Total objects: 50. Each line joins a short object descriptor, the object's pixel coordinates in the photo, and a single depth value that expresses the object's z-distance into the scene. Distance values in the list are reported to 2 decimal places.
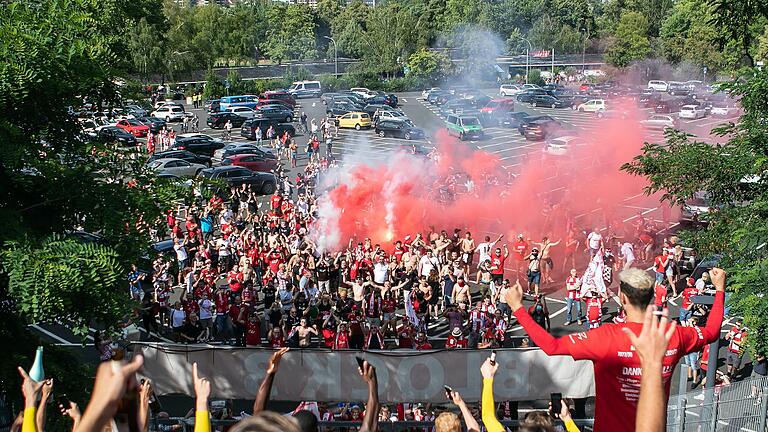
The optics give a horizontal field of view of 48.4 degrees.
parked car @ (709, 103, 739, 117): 53.22
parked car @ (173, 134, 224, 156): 40.72
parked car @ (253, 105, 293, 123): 49.03
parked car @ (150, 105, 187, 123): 51.66
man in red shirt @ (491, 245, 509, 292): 18.70
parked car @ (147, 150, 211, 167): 36.47
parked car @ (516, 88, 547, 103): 59.81
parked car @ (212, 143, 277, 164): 36.69
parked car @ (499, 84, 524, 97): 60.81
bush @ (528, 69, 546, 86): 69.25
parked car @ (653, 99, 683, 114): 52.79
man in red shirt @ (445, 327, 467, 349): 14.09
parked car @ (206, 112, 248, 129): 50.50
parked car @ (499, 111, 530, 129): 48.55
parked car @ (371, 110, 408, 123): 46.98
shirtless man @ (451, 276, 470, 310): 17.11
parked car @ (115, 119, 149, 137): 45.19
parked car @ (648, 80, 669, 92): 65.12
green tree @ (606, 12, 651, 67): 72.69
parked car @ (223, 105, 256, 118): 50.69
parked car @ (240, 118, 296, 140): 45.34
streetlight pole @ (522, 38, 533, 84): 70.75
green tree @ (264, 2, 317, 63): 84.25
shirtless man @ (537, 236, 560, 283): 19.39
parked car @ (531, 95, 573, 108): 59.34
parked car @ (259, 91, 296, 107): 58.06
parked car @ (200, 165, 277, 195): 31.20
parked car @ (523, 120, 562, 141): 44.53
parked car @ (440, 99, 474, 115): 50.98
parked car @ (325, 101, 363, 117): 52.53
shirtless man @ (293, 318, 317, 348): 14.66
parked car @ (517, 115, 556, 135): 45.25
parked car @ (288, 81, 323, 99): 65.38
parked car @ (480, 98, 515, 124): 49.69
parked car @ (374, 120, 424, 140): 45.56
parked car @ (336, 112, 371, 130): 48.84
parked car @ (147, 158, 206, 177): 35.00
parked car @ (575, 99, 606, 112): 55.90
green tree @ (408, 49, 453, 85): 68.44
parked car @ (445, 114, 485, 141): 43.69
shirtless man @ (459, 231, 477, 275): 20.39
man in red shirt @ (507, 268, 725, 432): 3.88
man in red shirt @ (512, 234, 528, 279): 20.23
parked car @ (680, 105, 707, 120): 51.66
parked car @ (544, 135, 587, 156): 36.16
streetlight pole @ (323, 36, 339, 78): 75.38
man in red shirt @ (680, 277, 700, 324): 15.51
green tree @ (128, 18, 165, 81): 61.25
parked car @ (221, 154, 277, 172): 35.00
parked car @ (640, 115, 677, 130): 46.12
